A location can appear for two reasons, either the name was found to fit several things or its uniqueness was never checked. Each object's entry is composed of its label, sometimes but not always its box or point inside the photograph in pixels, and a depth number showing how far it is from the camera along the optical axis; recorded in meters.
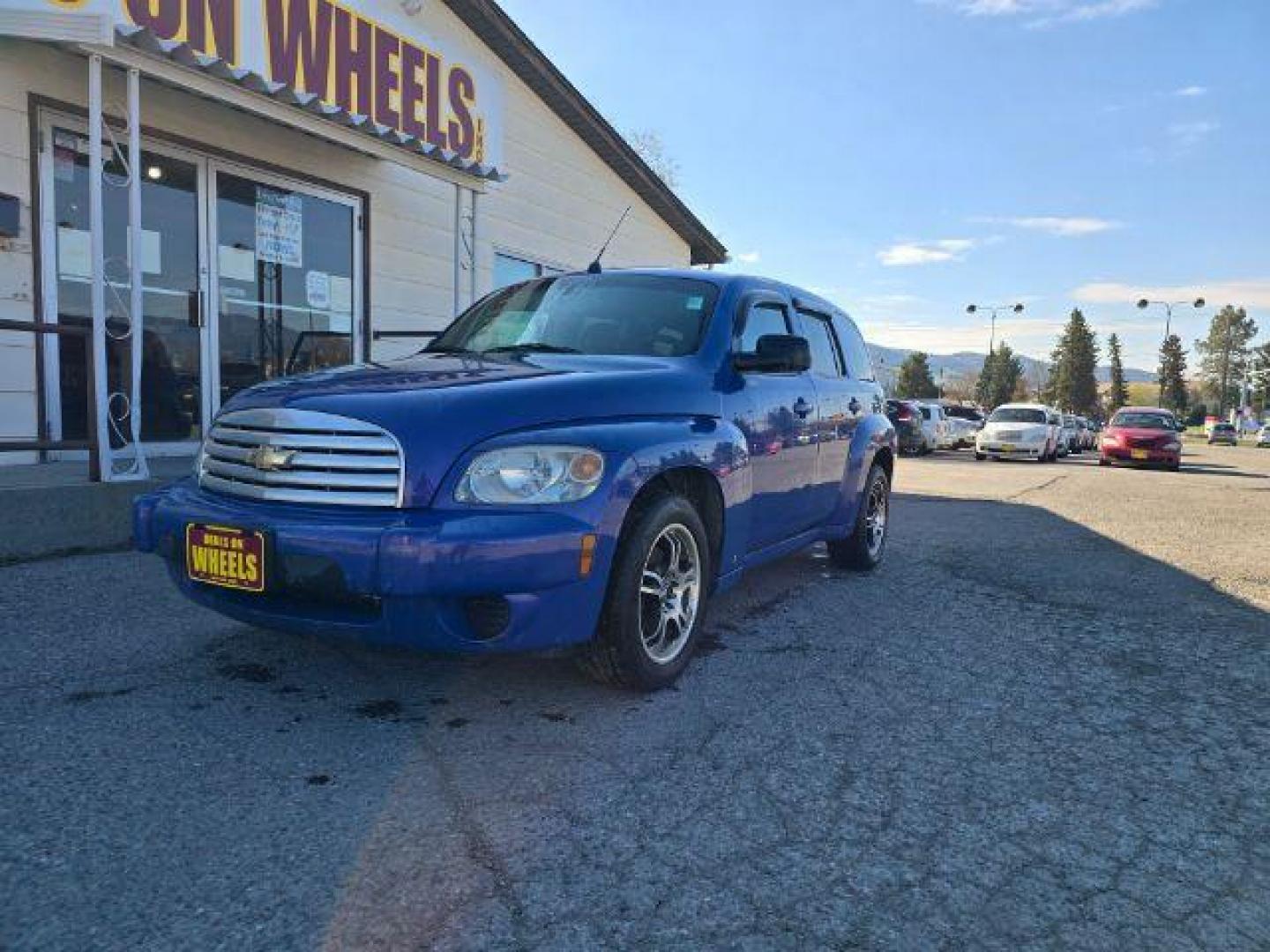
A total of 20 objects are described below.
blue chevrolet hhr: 2.77
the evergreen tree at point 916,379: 81.12
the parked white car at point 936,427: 25.52
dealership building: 5.79
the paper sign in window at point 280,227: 8.27
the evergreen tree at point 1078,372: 100.81
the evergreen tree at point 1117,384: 112.88
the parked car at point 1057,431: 25.21
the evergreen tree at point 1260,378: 107.38
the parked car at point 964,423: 30.59
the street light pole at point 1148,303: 54.00
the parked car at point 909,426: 23.75
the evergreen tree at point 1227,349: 113.31
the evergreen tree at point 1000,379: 86.19
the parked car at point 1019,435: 23.41
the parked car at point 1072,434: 30.76
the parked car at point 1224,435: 66.81
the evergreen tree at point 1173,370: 106.94
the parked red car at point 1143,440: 20.75
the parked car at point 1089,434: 39.75
